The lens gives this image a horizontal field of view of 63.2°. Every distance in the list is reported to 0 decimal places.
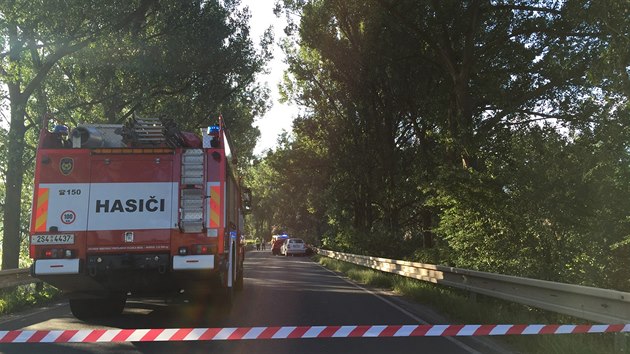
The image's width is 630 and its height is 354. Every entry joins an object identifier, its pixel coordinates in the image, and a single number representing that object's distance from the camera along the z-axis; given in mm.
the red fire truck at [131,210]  7848
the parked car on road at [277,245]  49997
